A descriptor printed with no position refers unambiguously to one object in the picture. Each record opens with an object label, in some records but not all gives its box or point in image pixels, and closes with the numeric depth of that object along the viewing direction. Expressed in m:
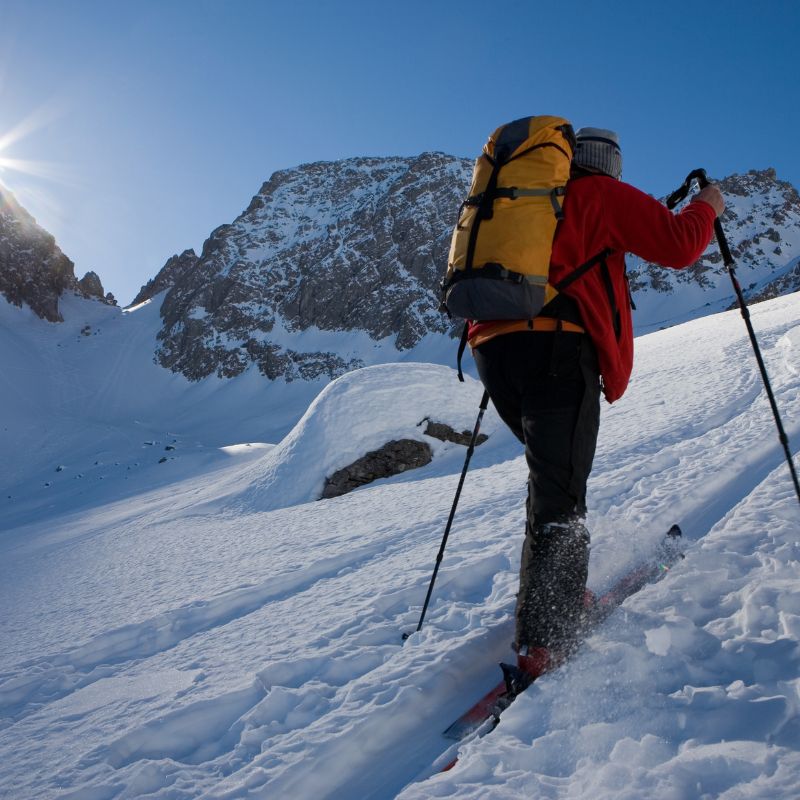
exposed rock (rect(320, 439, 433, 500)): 11.13
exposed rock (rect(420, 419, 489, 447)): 12.05
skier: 2.35
